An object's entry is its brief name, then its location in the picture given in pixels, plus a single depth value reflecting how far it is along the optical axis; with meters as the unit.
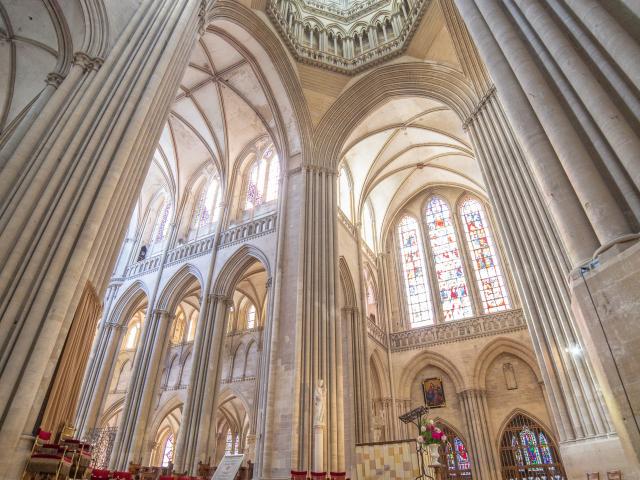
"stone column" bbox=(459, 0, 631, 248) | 2.85
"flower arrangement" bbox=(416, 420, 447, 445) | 7.09
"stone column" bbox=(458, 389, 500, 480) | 13.53
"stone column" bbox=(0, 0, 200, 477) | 3.83
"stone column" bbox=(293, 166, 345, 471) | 9.22
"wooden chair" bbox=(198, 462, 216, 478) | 10.02
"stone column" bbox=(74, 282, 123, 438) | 12.87
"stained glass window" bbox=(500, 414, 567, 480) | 13.16
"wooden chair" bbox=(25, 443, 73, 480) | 3.72
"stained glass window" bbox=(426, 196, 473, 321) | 17.03
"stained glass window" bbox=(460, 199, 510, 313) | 16.44
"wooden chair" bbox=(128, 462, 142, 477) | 8.68
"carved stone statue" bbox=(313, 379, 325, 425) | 9.12
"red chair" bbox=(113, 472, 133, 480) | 5.69
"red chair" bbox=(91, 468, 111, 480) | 5.02
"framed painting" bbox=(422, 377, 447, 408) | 15.75
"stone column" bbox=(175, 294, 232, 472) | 10.92
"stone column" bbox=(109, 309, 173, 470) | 11.77
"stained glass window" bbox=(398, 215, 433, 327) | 17.77
